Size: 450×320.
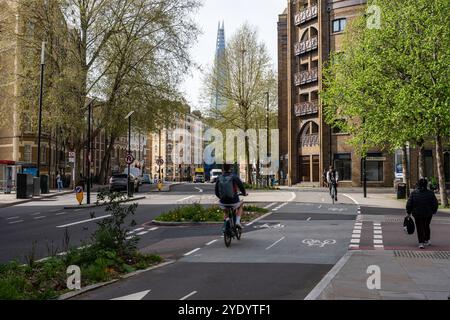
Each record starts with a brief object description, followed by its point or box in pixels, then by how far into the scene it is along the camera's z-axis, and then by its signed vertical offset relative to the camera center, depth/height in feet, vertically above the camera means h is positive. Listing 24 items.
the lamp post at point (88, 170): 94.53 +1.13
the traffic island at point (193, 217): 60.02 -5.05
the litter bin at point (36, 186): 122.93 -2.42
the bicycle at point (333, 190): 93.61 -3.06
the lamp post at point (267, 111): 177.06 +21.68
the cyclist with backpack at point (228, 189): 42.29 -1.23
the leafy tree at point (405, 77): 82.69 +16.04
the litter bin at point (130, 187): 110.83 -2.79
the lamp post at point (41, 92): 122.62 +19.86
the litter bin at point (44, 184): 138.21 -2.19
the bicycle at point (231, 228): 41.52 -4.42
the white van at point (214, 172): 288.39 +1.18
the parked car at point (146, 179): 252.62 -2.01
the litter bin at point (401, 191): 112.68 -4.04
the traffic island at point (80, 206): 88.48 -5.25
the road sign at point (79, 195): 94.82 -3.57
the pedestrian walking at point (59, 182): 155.53 -1.91
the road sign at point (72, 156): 143.84 +5.42
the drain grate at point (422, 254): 36.70 -6.00
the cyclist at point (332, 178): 92.79 -0.89
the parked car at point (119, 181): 140.77 -1.63
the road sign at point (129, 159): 118.42 +3.67
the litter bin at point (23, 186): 116.06 -2.24
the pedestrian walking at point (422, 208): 41.86 -2.90
